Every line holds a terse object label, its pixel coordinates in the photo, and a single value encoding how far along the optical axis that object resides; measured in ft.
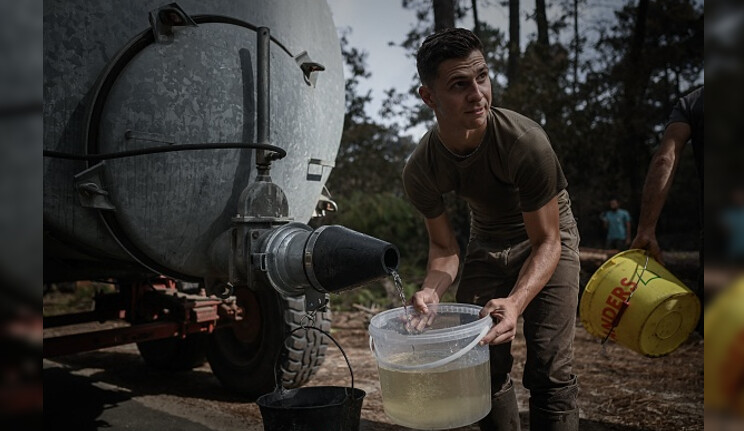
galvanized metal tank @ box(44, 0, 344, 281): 7.00
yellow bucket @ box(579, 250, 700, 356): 8.48
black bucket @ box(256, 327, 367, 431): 6.75
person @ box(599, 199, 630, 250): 32.55
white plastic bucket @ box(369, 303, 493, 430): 6.19
